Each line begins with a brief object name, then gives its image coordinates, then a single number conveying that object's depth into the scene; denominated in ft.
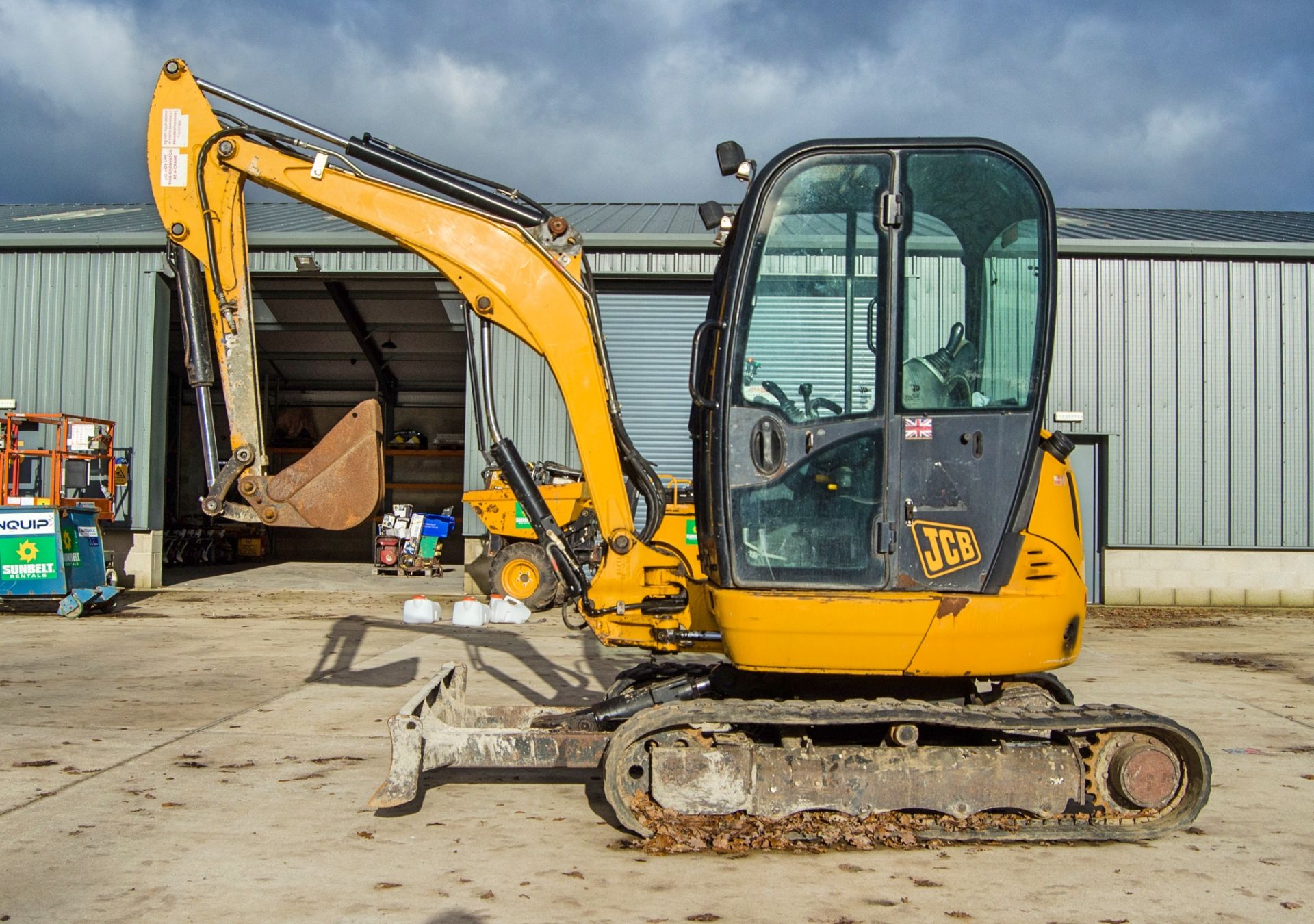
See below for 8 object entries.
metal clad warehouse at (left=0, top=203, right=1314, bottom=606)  50.55
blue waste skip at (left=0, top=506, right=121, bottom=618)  41.96
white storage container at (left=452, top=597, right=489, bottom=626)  41.04
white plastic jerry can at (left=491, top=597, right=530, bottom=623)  42.16
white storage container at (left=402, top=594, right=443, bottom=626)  41.78
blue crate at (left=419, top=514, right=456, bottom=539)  64.75
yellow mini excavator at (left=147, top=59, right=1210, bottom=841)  14.66
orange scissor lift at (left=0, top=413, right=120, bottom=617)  42.19
